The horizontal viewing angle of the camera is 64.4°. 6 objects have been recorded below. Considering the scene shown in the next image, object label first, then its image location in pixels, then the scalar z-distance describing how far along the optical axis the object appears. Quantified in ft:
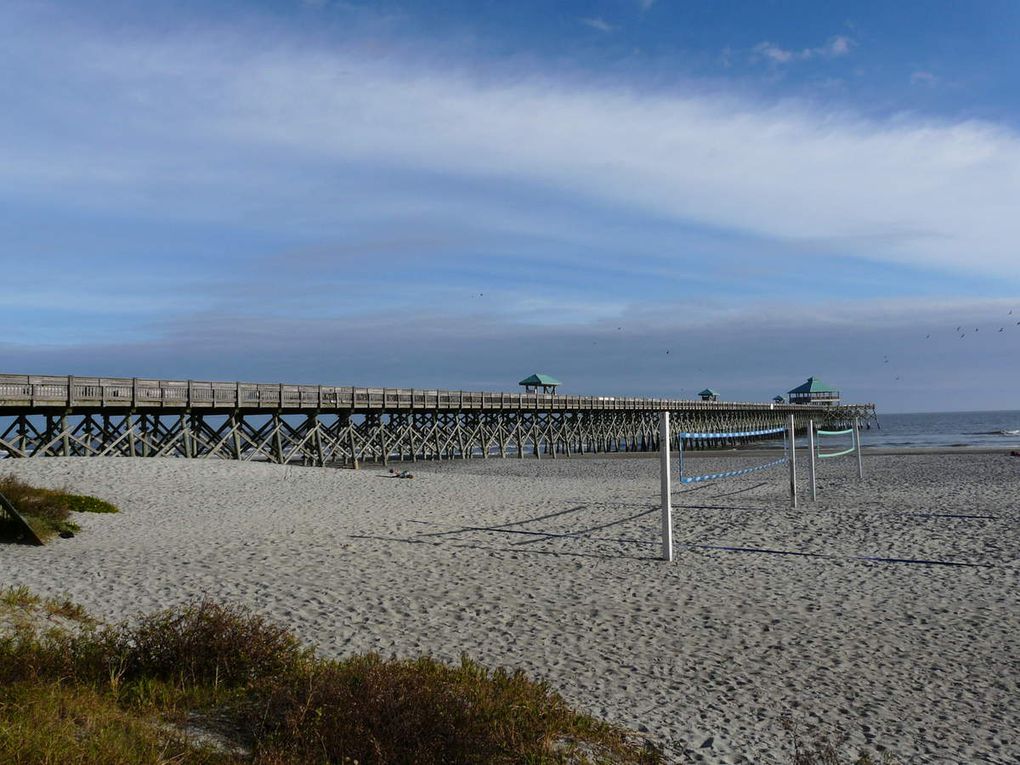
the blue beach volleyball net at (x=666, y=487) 32.83
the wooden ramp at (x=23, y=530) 34.50
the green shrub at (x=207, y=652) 16.06
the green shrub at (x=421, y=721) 12.30
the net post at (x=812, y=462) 53.62
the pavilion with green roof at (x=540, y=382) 193.11
